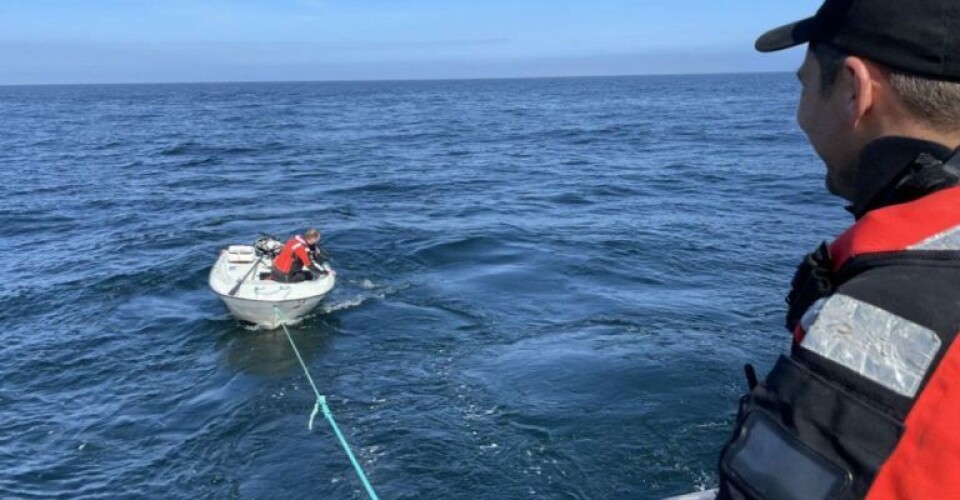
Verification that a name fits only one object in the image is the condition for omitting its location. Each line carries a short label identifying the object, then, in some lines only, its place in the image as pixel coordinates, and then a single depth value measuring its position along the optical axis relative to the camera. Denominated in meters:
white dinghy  14.60
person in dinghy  15.20
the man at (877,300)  1.21
